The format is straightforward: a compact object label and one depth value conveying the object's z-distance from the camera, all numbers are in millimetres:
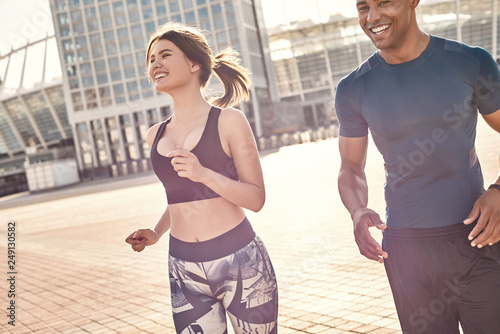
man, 1802
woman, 2086
